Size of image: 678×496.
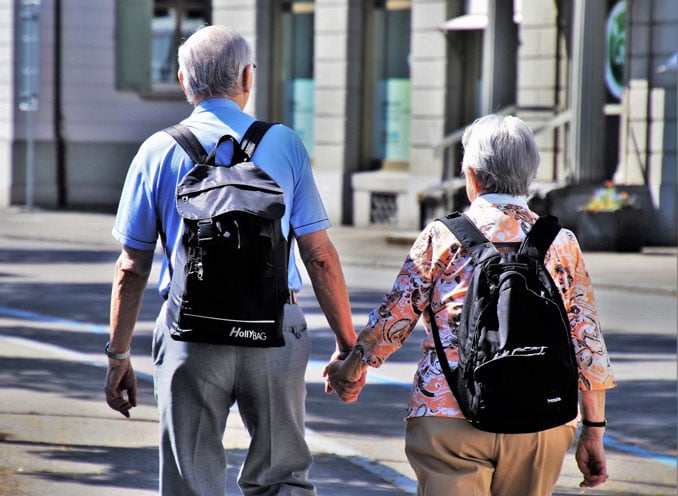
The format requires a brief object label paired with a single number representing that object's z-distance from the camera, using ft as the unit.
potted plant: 126.31
